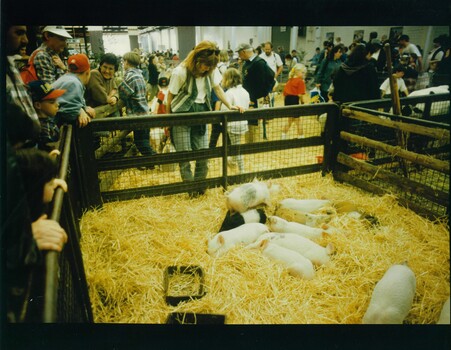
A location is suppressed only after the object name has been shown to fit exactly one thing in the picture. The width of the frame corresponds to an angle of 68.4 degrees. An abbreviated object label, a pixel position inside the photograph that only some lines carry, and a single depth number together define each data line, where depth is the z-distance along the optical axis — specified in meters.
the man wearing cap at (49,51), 3.38
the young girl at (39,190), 1.44
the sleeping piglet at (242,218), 3.54
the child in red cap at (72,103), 3.30
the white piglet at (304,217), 3.63
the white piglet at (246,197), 3.68
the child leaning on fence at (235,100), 4.76
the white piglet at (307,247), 3.02
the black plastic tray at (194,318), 2.37
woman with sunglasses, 3.91
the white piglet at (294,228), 3.35
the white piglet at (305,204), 3.78
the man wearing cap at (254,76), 6.99
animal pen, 2.57
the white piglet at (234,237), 3.13
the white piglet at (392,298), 2.28
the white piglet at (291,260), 2.84
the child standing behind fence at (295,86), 7.57
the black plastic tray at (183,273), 2.61
